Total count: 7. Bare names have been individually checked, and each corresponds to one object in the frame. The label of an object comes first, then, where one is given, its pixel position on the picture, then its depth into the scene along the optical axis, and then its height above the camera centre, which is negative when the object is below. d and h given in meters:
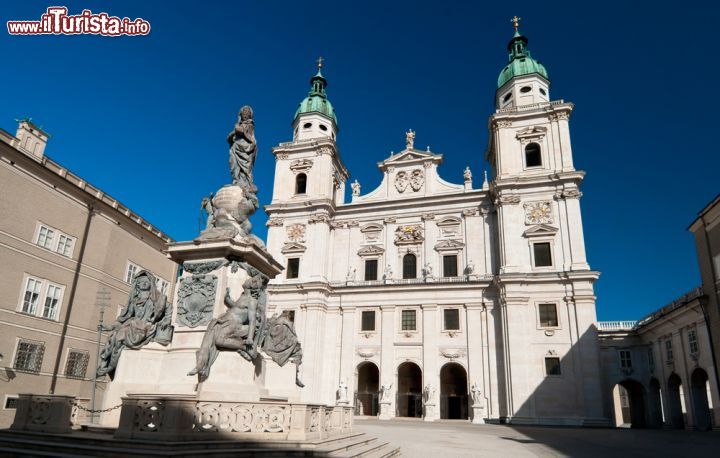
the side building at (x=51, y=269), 22.66 +5.38
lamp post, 27.48 +4.23
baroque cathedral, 30.64 +7.45
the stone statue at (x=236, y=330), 10.22 +1.05
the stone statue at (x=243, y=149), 13.45 +6.34
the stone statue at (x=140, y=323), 10.60 +1.16
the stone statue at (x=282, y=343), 12.09 +0.93
